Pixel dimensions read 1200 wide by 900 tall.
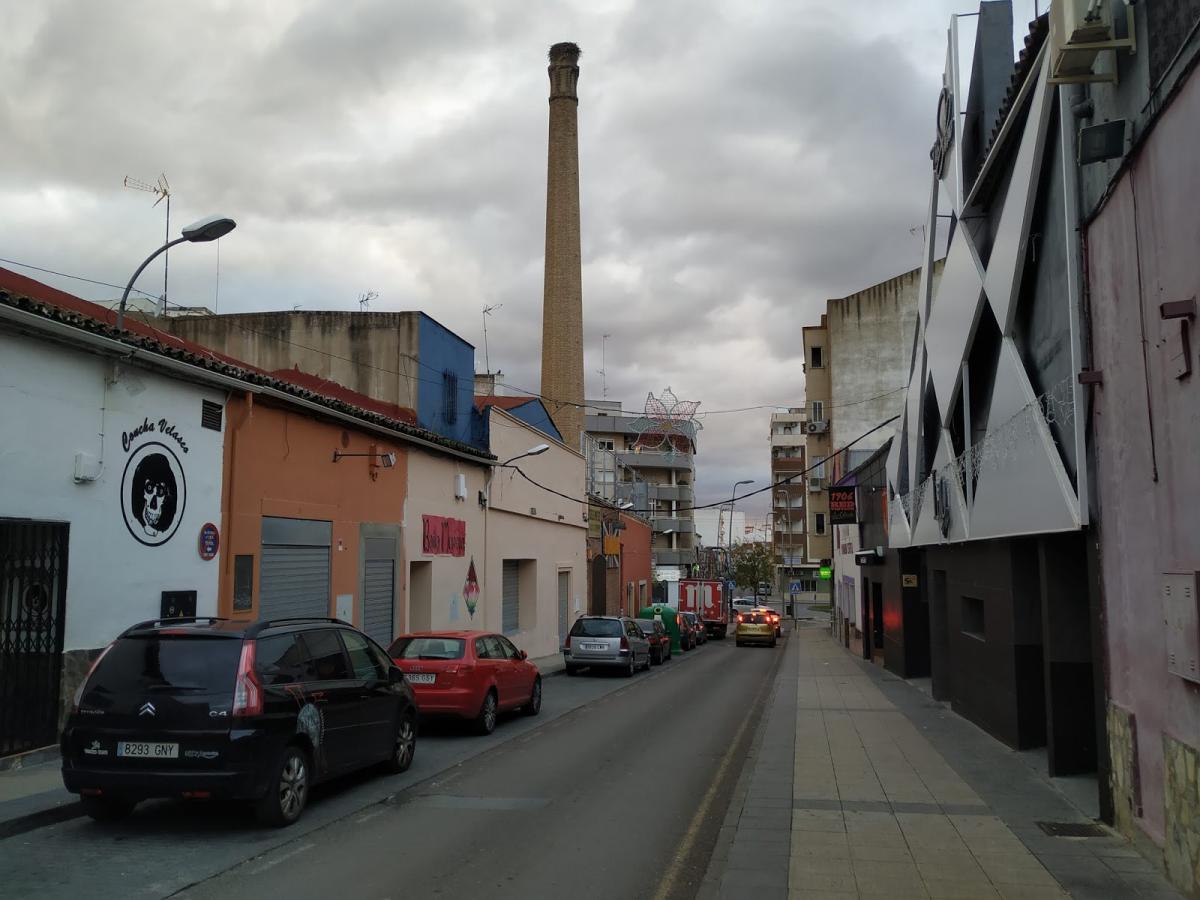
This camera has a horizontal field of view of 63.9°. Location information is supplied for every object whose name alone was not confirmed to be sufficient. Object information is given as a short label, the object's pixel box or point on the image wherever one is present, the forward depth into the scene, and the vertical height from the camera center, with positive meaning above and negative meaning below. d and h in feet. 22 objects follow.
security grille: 32.01 -2.24
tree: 292.61 -2.46
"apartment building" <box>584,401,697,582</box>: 267.59 +26.17
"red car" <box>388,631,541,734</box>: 43.09 -5.26
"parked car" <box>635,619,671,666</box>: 94.89 -8.15
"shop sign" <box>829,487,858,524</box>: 94.17 +4.95
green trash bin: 118.93 -8.10
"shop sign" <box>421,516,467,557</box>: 68.03 +1.74
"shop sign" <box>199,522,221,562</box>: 42.65 +0.95
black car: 24.27 -4.11
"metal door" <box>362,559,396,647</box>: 59.82 -2.42
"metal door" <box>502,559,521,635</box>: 89.76 -3.63
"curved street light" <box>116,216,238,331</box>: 38.42 +13.22
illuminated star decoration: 250.37 +34.94
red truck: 152.05 -6.82
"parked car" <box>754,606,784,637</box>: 138.62 -8.84
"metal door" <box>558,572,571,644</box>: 106.93 -4.44
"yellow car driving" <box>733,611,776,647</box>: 132.57 -10.03
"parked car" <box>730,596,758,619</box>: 201.88 -10.90
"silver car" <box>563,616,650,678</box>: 77.84 -7.04
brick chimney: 135.33 +40.64
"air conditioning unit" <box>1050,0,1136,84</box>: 23.30 +12.63
